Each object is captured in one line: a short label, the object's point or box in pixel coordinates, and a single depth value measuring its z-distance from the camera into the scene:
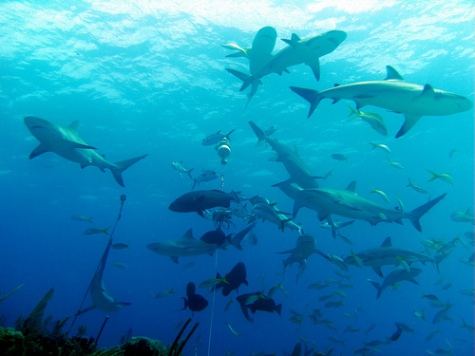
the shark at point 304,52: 6.35
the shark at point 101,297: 8.64
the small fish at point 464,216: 13.05
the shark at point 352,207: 7.71
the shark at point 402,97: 4.68
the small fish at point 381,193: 12.13
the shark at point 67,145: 7.44
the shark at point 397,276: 10.19
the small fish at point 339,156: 12.70
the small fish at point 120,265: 16.51
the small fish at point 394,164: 12.82
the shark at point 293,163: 10.26
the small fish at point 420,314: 15.16
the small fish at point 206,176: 10.91
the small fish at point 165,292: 12.04
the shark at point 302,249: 8.67
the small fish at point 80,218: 15.16
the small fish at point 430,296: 12.24
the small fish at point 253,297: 6.95
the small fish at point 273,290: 8.48
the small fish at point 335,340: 17.50
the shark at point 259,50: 7.93
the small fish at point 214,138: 10.16
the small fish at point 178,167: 11.86
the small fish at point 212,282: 6.97
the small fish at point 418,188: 11.63
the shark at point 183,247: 8.91
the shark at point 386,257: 8.70
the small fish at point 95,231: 11.52
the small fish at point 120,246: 11.30
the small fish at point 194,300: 6.79
